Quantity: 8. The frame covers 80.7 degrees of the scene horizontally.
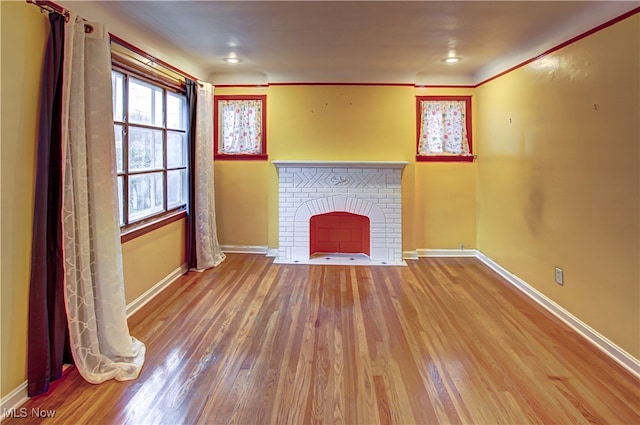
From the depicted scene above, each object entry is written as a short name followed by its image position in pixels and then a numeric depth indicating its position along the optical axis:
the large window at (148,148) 3.08
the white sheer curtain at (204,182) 4.27
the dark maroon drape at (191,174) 4.19
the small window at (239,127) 5.00
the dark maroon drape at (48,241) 2.00
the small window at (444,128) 4.95
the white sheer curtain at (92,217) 2.11
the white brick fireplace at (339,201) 4.78
